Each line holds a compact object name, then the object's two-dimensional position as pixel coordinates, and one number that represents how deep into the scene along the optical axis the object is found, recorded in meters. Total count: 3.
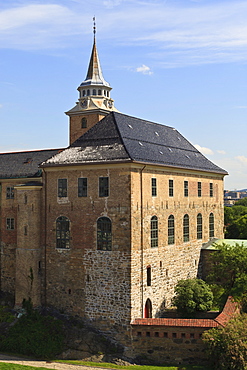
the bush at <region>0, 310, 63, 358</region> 28.78
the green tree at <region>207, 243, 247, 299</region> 31.94
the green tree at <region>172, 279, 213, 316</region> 32.50
